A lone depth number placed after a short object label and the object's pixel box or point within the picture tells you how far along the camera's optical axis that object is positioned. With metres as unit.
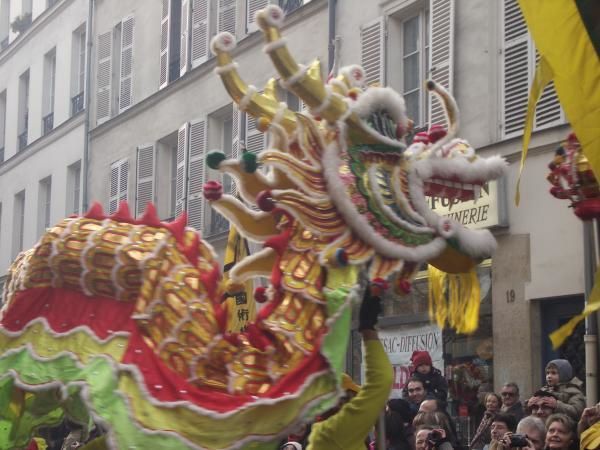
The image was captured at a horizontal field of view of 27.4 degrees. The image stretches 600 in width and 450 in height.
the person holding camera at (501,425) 6.31
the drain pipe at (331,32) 13.40
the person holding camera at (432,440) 5.99
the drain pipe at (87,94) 20.09
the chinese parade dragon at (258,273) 4.16
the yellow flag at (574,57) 3.63
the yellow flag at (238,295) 4.94
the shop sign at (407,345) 11.23
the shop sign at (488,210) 10.73
